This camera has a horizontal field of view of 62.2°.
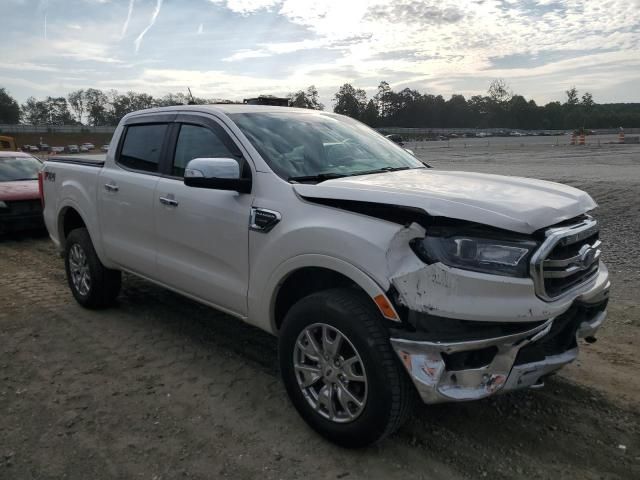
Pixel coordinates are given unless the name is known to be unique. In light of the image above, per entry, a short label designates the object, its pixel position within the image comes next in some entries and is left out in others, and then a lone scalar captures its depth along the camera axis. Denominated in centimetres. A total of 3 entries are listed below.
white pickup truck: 250
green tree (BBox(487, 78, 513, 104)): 14125
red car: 933
